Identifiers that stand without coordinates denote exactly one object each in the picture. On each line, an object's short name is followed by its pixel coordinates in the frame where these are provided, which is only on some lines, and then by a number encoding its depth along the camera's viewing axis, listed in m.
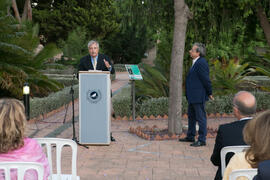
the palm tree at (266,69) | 11.11
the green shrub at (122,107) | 10.58
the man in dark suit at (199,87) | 7.03
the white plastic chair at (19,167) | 2.71
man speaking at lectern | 7.32
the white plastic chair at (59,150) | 3.48
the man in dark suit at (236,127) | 3.48
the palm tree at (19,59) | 12.05
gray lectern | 7.13
